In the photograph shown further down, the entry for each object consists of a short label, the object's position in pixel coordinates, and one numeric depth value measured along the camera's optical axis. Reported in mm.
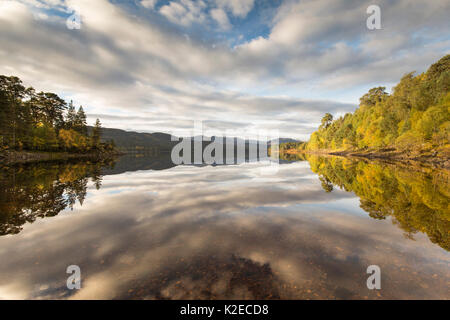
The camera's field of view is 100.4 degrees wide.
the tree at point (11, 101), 50131
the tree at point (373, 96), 107312
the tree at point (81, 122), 88562
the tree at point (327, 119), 146625
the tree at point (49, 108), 79625
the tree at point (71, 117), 86706
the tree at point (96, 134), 91750
